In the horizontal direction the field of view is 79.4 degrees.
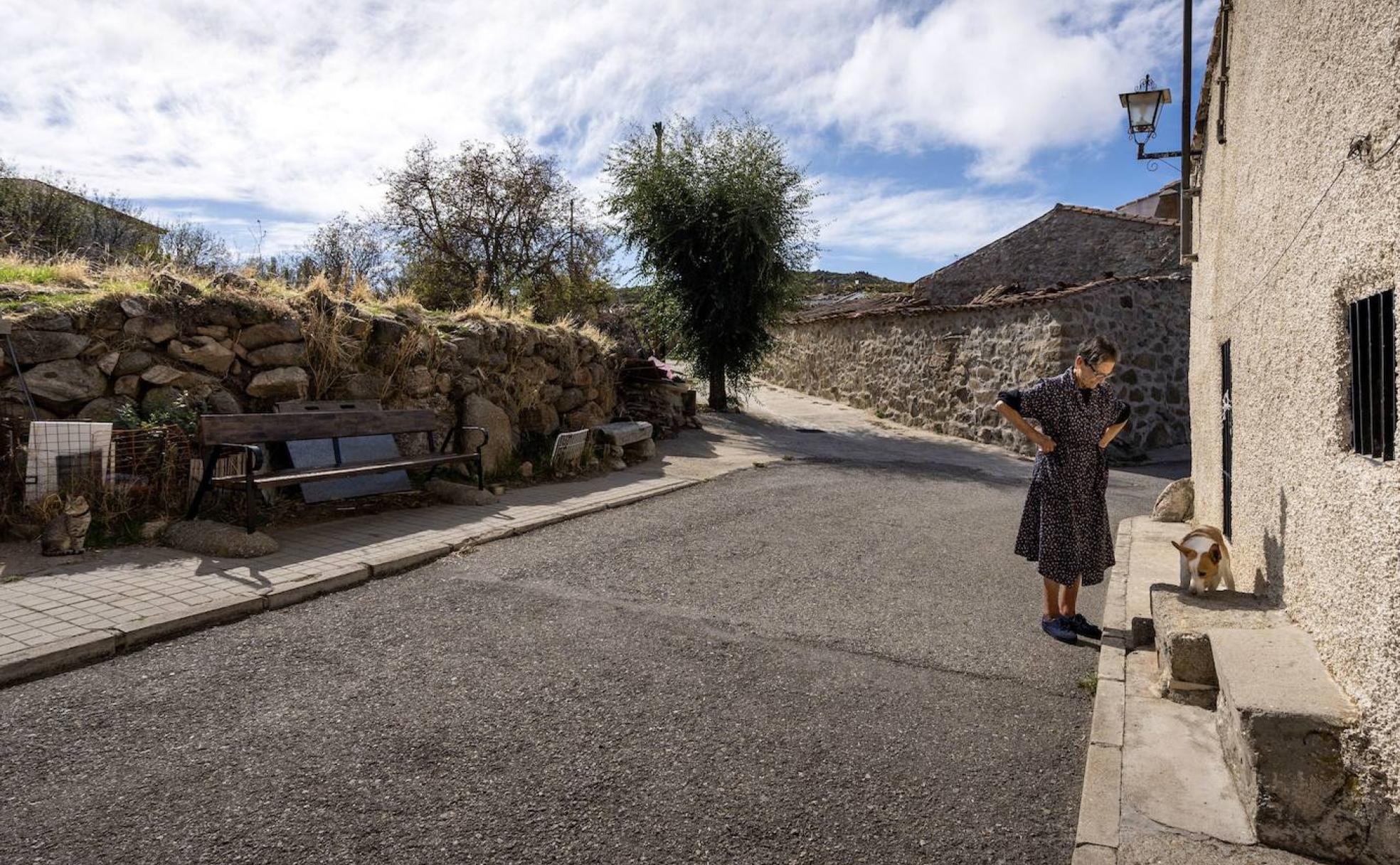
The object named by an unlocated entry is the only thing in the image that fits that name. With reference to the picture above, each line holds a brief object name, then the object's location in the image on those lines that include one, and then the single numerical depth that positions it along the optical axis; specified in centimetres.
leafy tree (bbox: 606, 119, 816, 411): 1630
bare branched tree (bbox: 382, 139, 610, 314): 1950
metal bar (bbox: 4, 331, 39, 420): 592
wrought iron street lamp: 1062
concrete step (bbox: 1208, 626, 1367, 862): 244
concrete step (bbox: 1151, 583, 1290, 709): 348
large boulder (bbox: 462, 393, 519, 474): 946
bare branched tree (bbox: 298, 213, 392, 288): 2152
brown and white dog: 407
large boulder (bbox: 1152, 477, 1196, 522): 792
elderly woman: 455
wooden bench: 612
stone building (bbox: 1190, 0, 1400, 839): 243
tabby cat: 541
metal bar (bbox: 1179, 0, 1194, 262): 829
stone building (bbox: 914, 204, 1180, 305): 1808
